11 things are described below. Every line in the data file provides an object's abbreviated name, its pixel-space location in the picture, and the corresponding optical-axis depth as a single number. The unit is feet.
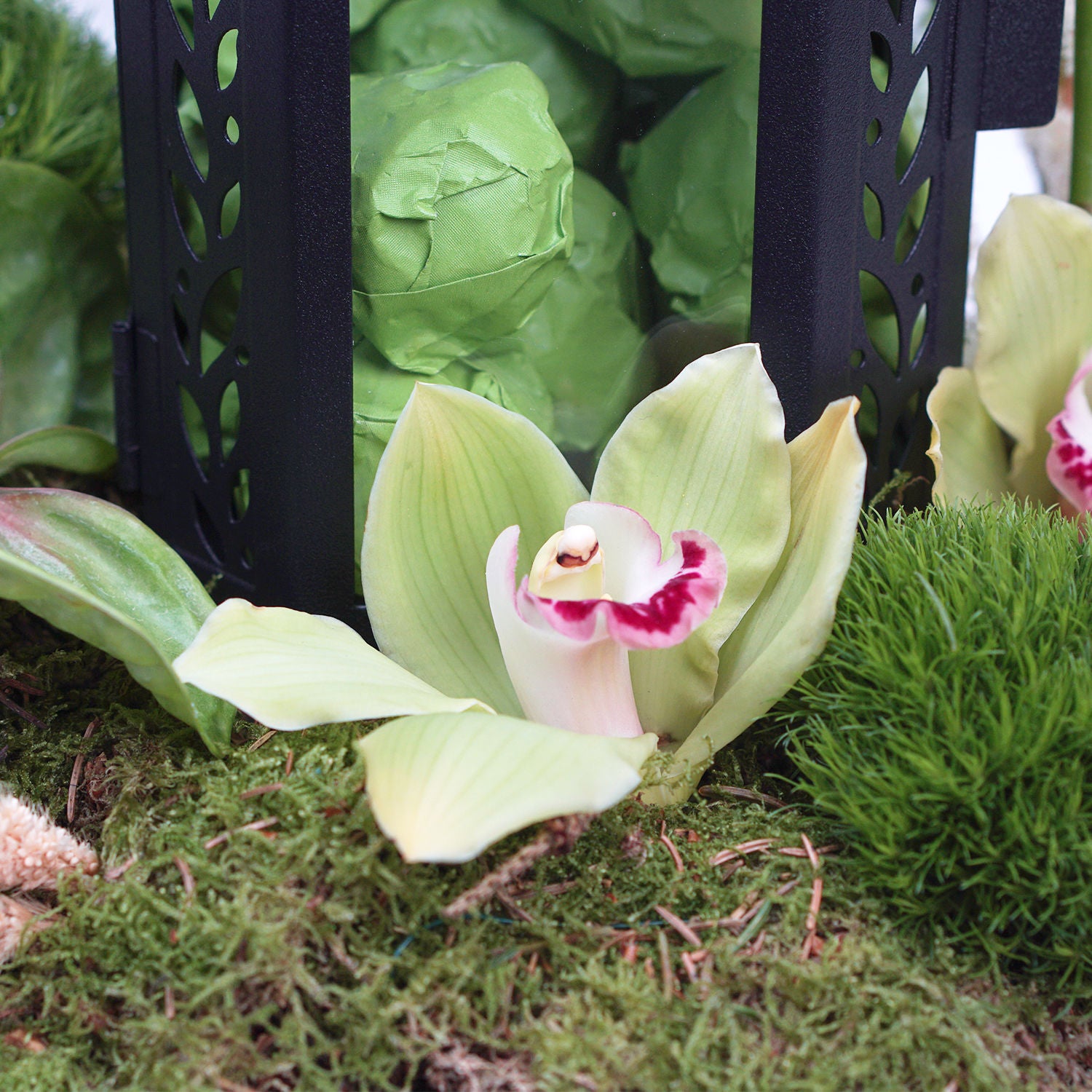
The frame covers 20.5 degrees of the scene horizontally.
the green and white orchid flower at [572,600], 1.43
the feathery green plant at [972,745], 1.41
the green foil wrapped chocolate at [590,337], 1.59
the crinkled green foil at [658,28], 1.56
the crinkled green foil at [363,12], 1.54
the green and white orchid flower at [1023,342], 1.67
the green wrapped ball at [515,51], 1.57
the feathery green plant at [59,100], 1.81
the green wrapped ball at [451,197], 1.53
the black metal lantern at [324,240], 1.52
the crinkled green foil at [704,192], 1.59
